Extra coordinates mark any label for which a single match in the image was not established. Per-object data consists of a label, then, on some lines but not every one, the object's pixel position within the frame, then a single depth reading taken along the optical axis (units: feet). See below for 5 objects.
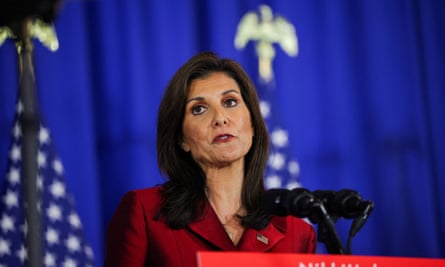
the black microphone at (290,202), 11.89
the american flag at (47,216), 21.81
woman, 15.79
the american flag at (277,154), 25.13
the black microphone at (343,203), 12.17
